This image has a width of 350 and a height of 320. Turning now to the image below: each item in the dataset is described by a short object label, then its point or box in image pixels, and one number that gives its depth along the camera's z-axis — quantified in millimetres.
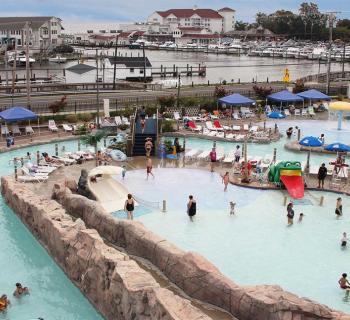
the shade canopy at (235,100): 33500
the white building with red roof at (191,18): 179112
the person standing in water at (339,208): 18484
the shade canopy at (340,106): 30172
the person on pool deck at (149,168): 22469
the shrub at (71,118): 32594
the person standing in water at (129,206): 17609
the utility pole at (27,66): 32875
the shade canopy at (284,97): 36125
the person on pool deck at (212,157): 24009
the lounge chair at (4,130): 28467
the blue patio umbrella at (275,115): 33844
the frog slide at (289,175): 20953
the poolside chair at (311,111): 37144
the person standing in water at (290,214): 17812
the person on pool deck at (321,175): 21234
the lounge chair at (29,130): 29500
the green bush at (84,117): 32938
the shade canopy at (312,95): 37594
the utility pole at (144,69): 69019
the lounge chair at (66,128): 30359
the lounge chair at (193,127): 31062
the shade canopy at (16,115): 27625
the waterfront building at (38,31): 111812
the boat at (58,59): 105375
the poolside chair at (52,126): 30344
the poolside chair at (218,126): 31031
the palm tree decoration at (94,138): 23250
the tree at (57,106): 33469
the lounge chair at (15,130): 29219
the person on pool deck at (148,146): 25188
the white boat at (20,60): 89250
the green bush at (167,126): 30567
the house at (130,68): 73188
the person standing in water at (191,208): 18138
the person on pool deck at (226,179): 21172
